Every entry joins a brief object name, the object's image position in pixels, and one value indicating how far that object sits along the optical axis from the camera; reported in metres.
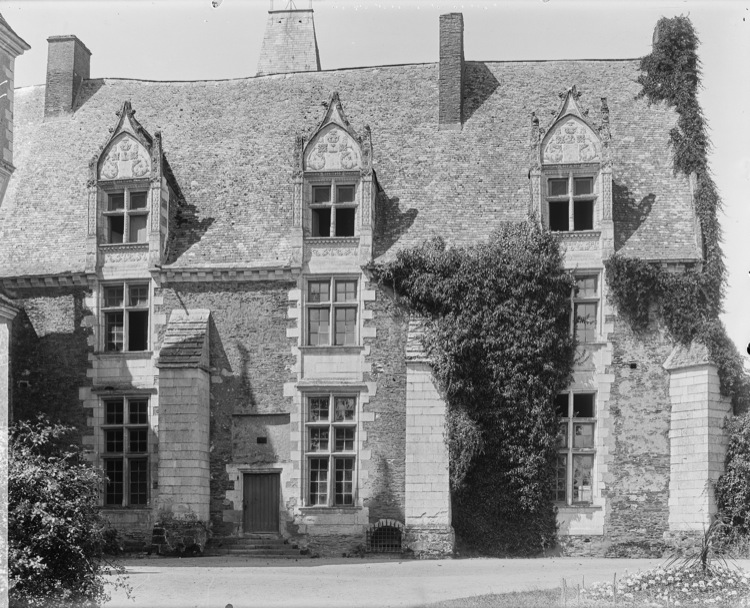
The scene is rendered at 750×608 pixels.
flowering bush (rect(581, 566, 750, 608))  15.81
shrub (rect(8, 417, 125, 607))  14.62
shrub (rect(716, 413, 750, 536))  24.19
